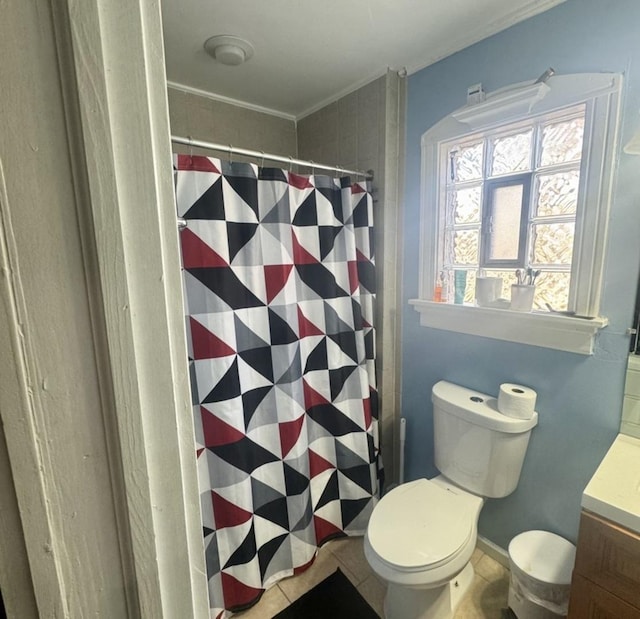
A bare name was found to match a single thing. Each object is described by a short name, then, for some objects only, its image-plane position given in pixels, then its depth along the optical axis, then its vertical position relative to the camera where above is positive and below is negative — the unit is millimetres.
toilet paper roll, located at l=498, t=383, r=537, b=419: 1378 -599
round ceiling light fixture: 1429 +894
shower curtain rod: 1214 +406
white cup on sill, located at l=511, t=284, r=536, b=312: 1396 -180
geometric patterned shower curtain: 1282 -459
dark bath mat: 1421 -1471
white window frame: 1183 +235
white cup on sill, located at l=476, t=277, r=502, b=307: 1518 -159
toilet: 1184 -1016
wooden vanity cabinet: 893 -867
